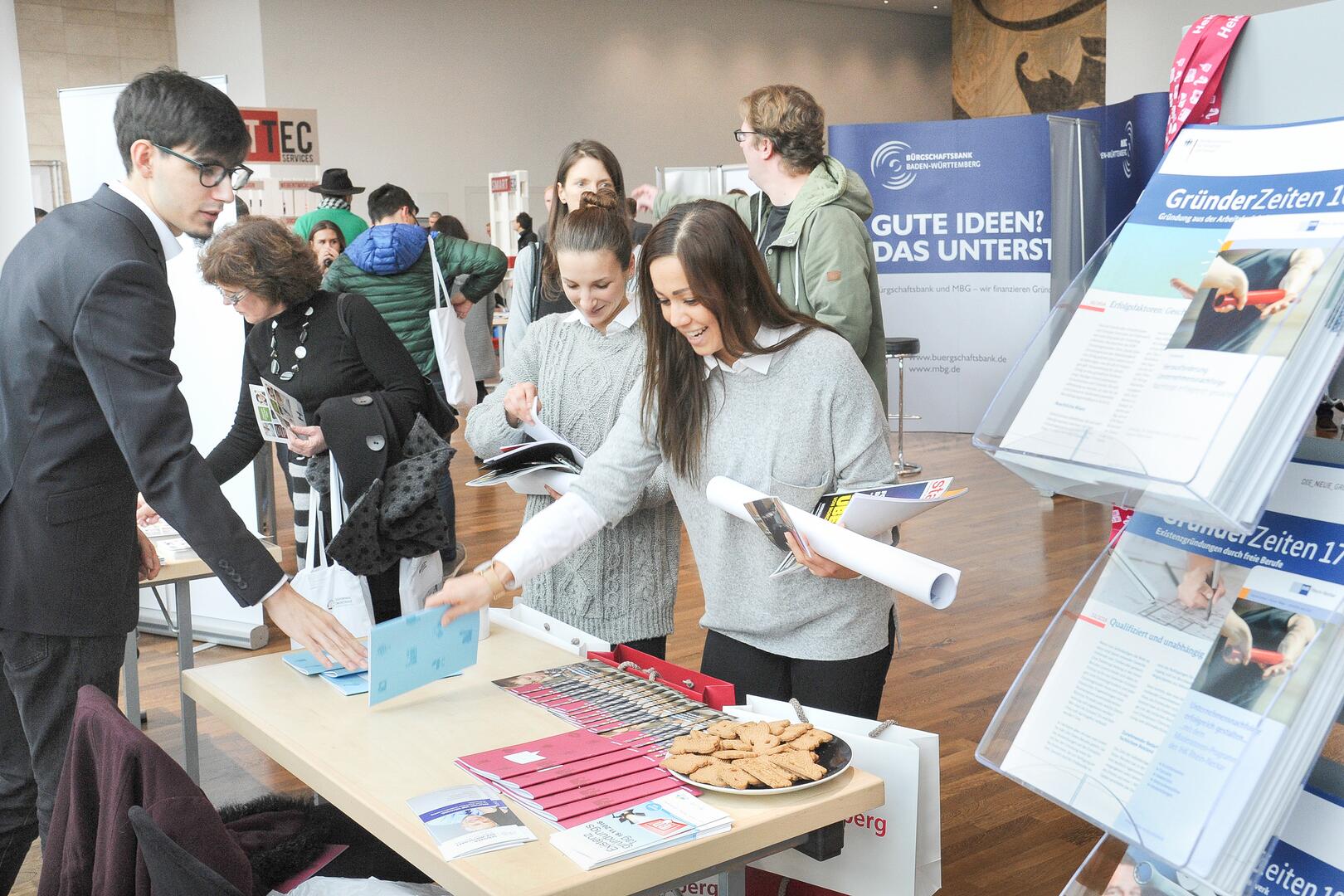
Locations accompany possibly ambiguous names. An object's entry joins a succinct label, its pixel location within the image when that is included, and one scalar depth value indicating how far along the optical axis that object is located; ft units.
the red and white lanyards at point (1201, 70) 6.53
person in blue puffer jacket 16.33
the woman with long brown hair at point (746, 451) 6.63
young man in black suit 5.90
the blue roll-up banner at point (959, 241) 26.45
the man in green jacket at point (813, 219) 10.55
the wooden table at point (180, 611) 10.27
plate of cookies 5.15
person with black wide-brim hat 21.22
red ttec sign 27.53
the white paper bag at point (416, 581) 9.09
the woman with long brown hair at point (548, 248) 10.57
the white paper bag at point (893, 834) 5.61
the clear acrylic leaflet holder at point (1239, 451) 3.91
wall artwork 49.60
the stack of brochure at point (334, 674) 6.72
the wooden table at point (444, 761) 4.63
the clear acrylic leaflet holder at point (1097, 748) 4.08
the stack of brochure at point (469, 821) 4.75
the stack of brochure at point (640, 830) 4.66
